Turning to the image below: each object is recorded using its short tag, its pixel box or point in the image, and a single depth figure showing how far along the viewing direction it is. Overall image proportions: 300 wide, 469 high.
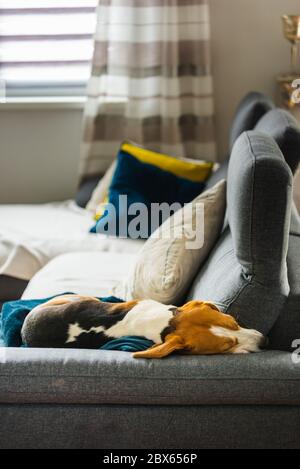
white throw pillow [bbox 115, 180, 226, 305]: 2.06
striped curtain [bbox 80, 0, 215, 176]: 3.49
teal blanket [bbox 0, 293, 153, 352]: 1.80
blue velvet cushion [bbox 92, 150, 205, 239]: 3.04
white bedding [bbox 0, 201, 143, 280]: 2.84
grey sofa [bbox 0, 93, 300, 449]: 1.70
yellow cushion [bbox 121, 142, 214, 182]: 3.11
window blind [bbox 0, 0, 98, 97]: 3.64
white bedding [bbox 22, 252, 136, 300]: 2.42
